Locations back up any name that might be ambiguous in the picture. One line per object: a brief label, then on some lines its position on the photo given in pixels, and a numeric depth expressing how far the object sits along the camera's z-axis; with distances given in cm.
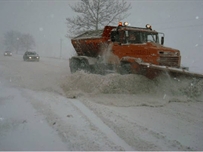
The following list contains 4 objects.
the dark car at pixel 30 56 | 2477
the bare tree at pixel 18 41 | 7856
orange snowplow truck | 679
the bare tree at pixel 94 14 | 1733
